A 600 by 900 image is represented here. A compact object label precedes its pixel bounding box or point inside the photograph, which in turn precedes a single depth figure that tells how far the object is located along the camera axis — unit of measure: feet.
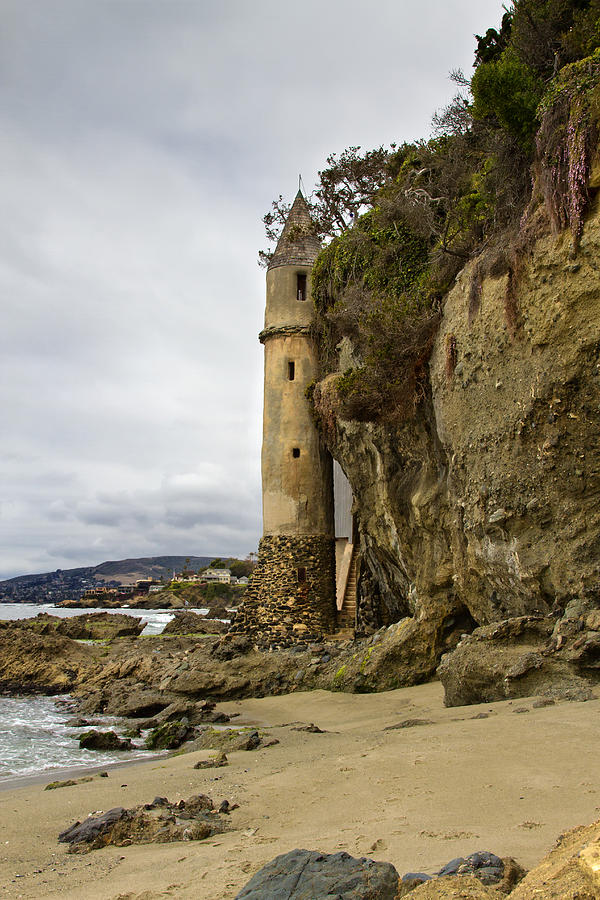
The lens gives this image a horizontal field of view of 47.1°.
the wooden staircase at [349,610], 69.41
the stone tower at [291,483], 67.82
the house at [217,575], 413.80
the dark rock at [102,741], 39.45
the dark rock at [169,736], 38.34
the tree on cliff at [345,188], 76.79
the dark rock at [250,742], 29.55
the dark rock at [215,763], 25.72
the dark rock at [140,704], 53.52
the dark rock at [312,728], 32.42
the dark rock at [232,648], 61.05
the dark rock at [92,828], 16.65
